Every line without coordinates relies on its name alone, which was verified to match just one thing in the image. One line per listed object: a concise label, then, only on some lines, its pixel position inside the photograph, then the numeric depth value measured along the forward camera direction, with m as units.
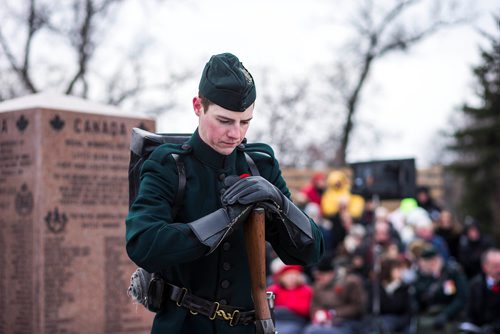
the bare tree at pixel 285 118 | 27.14
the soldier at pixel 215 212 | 3.16
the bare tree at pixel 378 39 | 24.12
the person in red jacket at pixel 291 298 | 10.98
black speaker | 12.36
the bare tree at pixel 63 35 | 16.75
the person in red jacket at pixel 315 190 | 16.44
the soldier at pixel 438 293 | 11.51
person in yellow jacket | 16.11
